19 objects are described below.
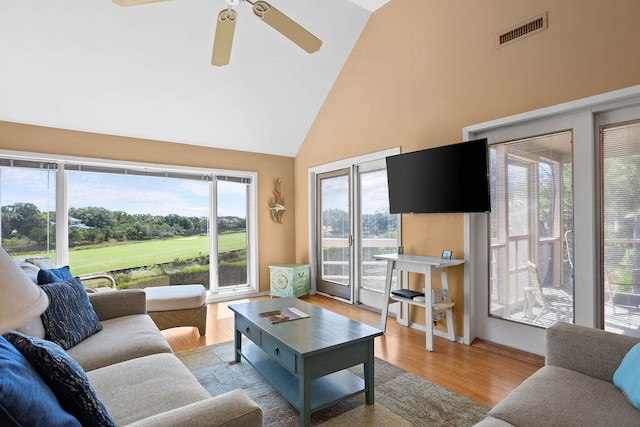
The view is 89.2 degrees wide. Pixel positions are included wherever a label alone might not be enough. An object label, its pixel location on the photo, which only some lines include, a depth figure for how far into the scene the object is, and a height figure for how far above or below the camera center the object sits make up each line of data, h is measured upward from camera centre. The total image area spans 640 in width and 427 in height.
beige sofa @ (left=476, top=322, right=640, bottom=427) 1.28 -0.80
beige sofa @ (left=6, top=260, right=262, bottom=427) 1.11 -0.80
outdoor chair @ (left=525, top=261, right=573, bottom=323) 2.64 -0.71
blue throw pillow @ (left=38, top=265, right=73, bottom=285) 2.24 -0.43
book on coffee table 2.46 -0.79
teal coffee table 1.91 -0.90
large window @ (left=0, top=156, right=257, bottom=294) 3.74 -0.06
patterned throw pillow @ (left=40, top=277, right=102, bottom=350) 1.95 -0.63
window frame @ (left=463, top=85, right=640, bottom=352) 2.42 +0.15
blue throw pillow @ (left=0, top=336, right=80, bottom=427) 0.77 -0.47
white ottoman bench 3.23 -0.95
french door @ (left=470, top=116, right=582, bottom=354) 2.64 -0.21
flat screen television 2.81 +0.33
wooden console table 3.01 -0.62
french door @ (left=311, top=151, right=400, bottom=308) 4.27 -0.23
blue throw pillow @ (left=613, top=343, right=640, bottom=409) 1.32 -0.71
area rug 1.98 -1.27
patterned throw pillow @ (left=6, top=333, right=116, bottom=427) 1.05 -0.55
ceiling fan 2.03 +1.29
